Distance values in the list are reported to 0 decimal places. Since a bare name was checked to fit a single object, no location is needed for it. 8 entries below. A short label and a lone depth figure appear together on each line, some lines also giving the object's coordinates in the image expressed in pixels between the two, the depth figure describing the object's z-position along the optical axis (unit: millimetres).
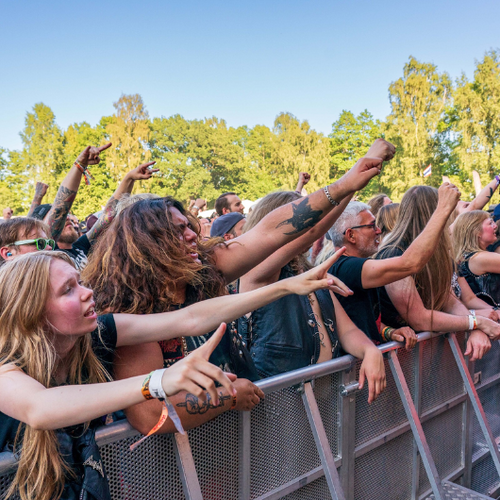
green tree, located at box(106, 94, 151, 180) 37688
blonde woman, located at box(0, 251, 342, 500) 1205
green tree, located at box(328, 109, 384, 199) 40250
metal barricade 1576
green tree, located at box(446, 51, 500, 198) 26172
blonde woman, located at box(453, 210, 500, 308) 3910
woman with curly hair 1750
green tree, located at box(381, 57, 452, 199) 30500
